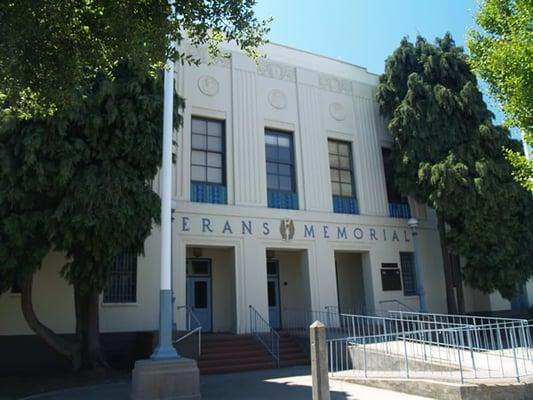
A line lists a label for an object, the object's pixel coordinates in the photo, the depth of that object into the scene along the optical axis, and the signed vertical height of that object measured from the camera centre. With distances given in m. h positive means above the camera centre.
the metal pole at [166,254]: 9.63 +1.24
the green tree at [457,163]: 17.33 +5.13
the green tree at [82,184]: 10.59 +2.95
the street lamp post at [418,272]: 17.50 +1.28
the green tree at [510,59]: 10.87 +5.53
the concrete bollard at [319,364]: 5.66 -0.62
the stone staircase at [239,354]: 13.34 -1.18
